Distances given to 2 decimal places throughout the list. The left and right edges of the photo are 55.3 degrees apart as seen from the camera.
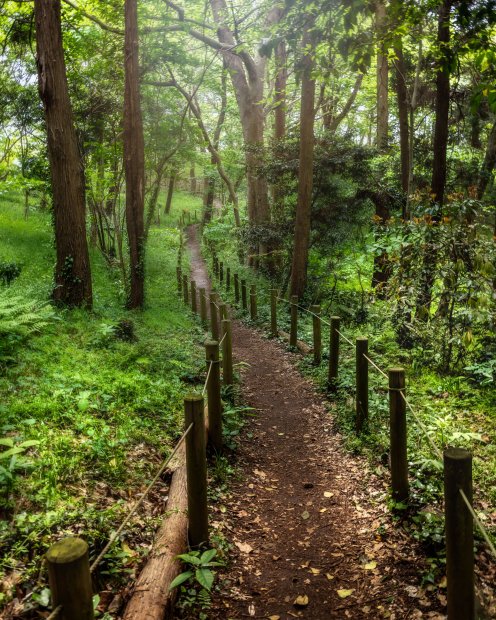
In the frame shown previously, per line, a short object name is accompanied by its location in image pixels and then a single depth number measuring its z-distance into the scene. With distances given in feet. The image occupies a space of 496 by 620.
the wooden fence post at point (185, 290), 58.44
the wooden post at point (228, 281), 62.34
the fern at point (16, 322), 21.03
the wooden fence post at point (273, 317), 38.09
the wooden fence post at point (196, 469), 11.97
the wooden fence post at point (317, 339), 28.07
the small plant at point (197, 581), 10.69
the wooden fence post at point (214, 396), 16.99
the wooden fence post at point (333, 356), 23.36
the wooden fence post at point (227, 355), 23.93
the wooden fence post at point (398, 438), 13.78
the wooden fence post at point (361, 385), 17.99
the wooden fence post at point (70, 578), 6.00
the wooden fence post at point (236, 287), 54.05
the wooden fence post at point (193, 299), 51.34
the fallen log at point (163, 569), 9.80
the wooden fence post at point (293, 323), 33.04
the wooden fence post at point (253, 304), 45.47
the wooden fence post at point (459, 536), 8.32
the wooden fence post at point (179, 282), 65.19
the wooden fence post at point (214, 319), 35.05
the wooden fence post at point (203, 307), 46.14
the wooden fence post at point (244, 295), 49.92
